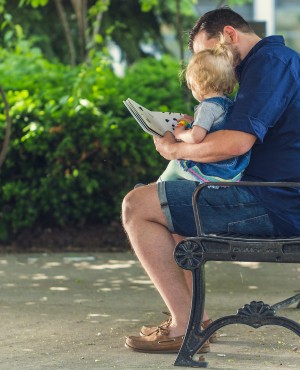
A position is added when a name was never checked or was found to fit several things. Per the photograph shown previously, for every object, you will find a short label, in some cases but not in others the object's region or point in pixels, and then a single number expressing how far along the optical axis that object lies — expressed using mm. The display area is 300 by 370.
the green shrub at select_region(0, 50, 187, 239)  10293
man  5807
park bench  5658
